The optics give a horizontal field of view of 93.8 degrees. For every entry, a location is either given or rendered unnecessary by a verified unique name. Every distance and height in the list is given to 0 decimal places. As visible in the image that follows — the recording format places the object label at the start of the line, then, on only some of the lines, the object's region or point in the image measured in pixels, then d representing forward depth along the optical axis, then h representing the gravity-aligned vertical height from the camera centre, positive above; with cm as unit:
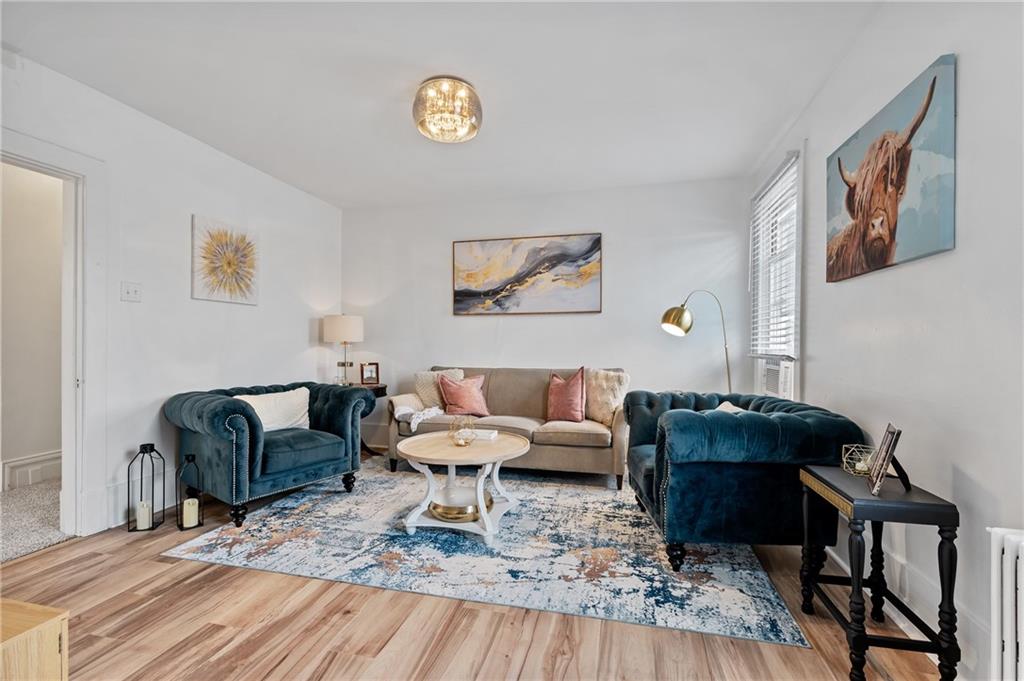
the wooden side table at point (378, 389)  468 -52
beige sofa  374 -81
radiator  119 -66
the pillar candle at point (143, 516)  285 -109
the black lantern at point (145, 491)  286 -100
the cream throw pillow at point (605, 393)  406 -47
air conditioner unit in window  315 -27
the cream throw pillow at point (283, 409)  334 -53
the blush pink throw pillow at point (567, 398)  409 -53
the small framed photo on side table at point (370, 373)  494 -39
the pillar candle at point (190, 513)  286 -107
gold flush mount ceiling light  260 +126
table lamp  470 +7
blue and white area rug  202 -114
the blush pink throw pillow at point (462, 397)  430 -55
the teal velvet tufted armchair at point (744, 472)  209 -61
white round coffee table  267 -95
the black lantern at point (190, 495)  287 -103
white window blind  313 +55
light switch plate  296 +26
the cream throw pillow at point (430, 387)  454 -48
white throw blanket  405 -68
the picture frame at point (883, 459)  158 -40
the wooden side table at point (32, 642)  105 -71
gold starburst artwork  350 +55
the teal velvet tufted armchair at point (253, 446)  282 -72
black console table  146 -63
